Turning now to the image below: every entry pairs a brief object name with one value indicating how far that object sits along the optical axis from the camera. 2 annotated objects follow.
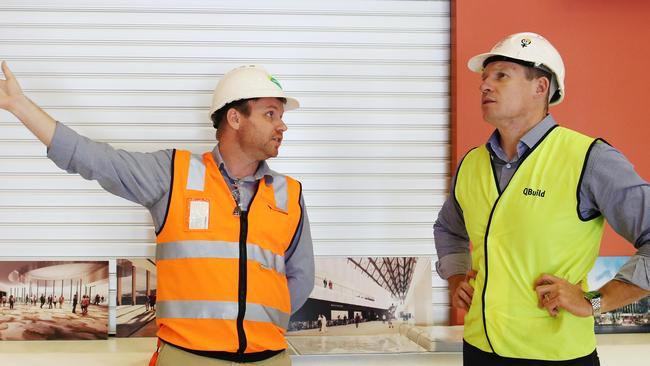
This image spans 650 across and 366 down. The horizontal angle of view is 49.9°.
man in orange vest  2.38
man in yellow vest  2.09
